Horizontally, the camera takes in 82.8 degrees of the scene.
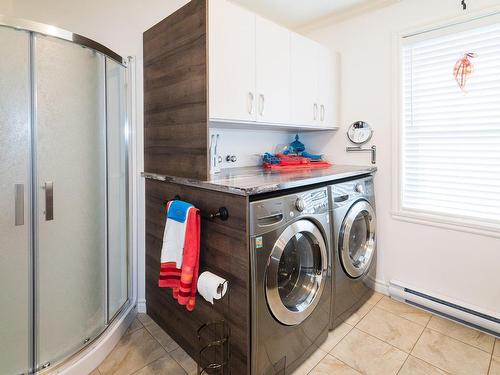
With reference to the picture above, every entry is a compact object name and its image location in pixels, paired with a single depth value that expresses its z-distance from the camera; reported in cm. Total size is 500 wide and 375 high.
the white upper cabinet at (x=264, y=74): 159
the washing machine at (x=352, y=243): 189
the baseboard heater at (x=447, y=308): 191
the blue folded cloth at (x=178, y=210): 146
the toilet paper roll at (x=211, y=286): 134
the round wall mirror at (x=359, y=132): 246
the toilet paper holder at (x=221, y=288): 135
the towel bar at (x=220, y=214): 139
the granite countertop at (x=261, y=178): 134
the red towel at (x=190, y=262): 143
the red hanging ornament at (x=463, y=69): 195
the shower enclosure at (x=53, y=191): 138
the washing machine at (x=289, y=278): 134
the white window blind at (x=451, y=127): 190
